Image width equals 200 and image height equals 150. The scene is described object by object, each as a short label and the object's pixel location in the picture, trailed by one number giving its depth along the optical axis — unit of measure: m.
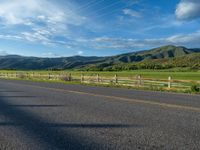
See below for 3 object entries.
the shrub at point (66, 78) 20.97
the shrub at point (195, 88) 10.93
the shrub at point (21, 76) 27.84
